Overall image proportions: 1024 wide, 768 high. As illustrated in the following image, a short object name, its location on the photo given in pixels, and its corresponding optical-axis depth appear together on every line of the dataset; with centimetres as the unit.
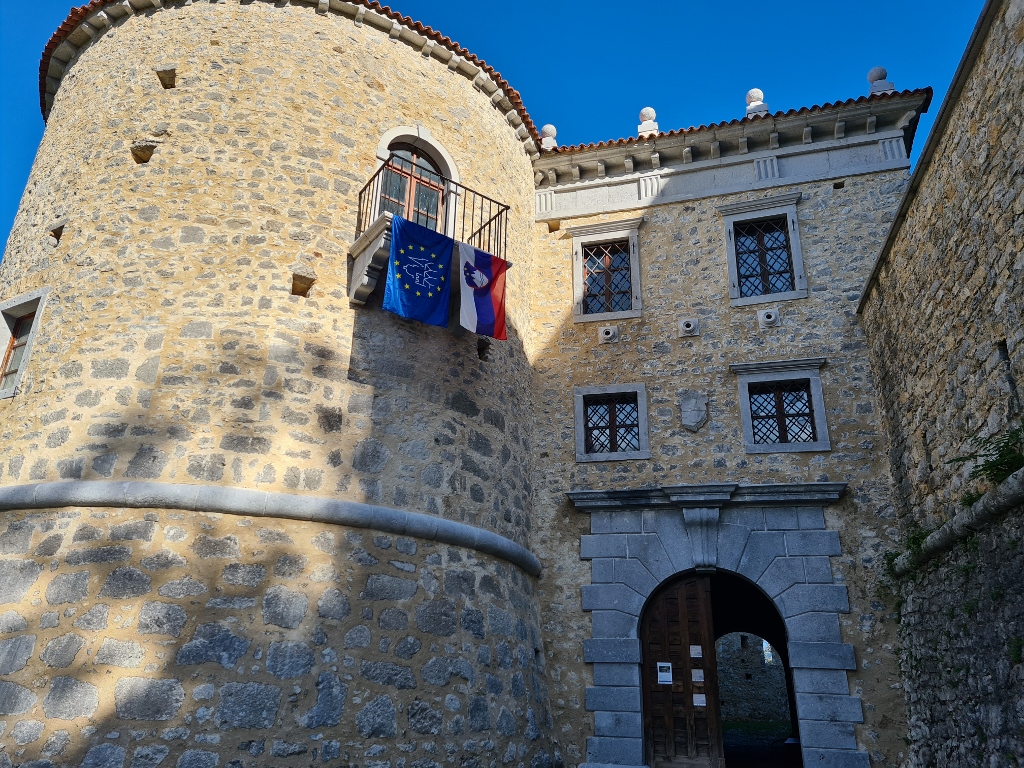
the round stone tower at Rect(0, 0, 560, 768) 641
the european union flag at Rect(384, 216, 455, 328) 838
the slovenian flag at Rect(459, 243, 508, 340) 899
